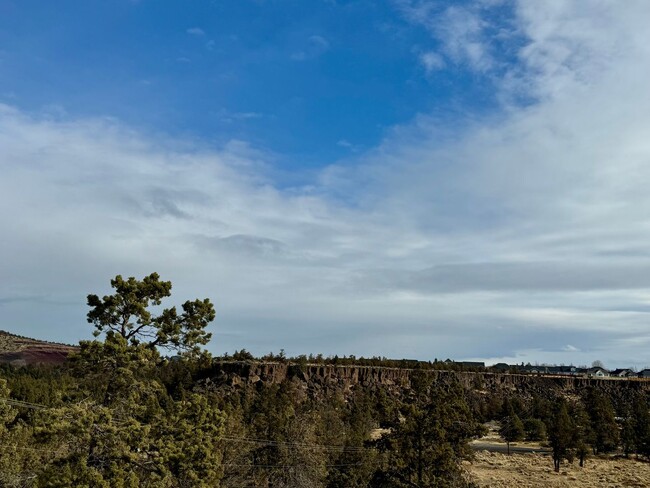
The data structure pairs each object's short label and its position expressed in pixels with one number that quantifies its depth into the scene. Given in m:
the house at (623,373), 183.56
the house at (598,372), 180.18
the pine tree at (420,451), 31.42
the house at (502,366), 181.29
